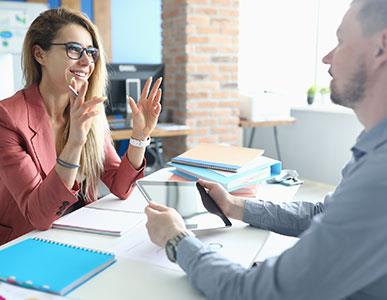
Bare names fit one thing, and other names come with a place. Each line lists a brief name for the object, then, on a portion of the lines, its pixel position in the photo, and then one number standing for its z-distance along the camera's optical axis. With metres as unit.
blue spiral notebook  0.88
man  0.68
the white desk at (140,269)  0.86
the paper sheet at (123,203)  1.41
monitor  3.27
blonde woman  1.25
